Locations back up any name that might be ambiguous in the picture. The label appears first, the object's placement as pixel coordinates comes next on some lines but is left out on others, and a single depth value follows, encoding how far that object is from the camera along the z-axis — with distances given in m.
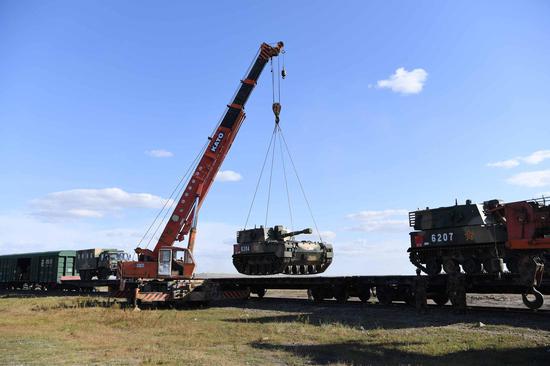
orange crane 21.50
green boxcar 34.62
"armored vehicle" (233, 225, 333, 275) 25.58
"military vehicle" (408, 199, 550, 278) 17.75
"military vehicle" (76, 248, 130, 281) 32.91
